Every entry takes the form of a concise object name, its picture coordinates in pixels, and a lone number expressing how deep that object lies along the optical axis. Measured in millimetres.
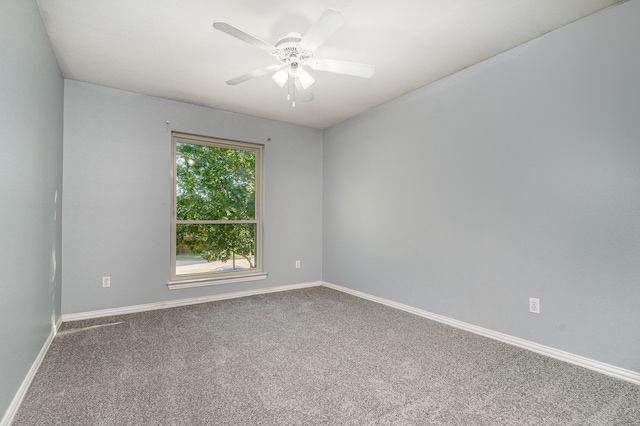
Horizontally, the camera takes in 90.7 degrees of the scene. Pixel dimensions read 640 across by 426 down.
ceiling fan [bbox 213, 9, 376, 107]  1808
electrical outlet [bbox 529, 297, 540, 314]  2449
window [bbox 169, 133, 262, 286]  3916
